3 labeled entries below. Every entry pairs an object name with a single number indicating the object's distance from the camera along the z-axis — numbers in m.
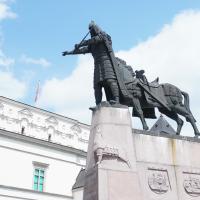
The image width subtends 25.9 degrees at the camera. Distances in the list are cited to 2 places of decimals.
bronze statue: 11.31
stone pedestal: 9.55
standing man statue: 11.23
